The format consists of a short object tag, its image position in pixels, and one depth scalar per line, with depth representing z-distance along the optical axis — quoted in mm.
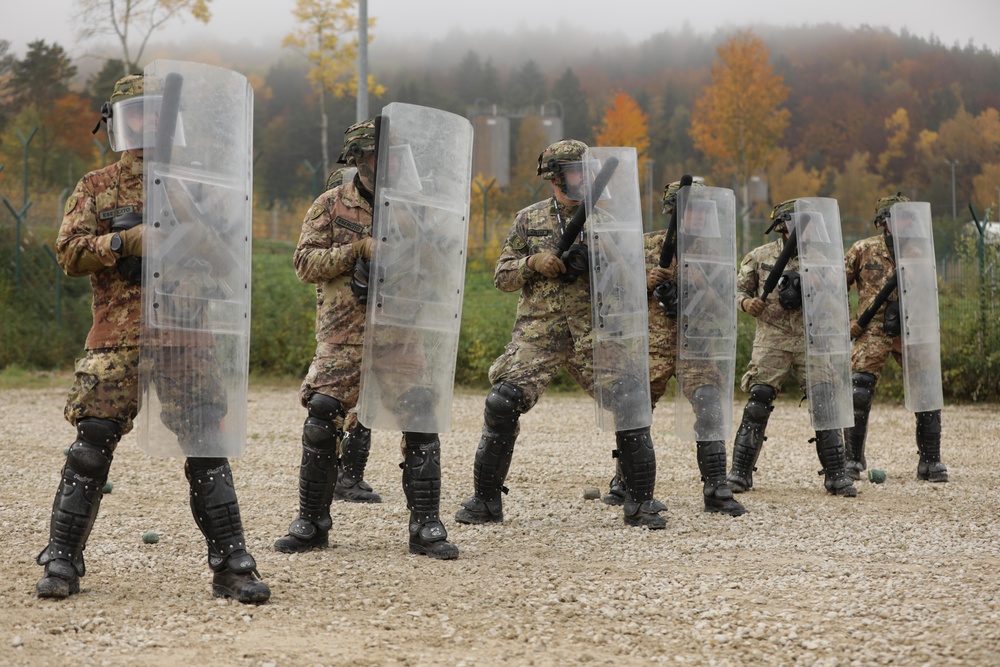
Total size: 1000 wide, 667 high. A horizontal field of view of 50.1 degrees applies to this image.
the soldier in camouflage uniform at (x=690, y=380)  6312
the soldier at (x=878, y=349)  7641
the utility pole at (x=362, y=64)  13930
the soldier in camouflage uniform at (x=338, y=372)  4977
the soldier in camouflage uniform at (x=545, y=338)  5680
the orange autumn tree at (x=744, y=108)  38469
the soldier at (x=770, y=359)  6988
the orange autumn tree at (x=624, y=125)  44388
